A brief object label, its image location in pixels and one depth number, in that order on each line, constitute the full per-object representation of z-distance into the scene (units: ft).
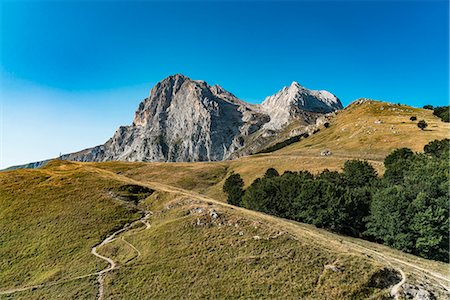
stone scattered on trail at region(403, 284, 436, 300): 98.53
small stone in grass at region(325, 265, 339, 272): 110.34
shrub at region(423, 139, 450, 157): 357.32
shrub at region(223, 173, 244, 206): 380.58
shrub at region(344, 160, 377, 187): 341.21
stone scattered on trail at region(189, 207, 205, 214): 165.27
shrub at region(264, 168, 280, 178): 403.50
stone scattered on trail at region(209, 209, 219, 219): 156.28
